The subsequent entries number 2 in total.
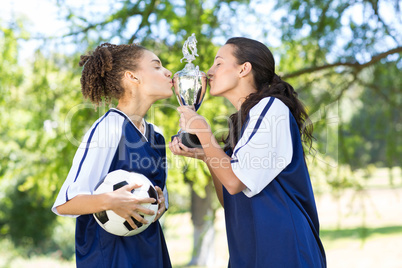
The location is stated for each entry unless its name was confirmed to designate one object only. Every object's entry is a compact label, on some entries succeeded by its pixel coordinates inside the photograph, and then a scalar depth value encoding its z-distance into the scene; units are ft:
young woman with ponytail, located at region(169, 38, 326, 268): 6.70
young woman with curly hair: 6.89
